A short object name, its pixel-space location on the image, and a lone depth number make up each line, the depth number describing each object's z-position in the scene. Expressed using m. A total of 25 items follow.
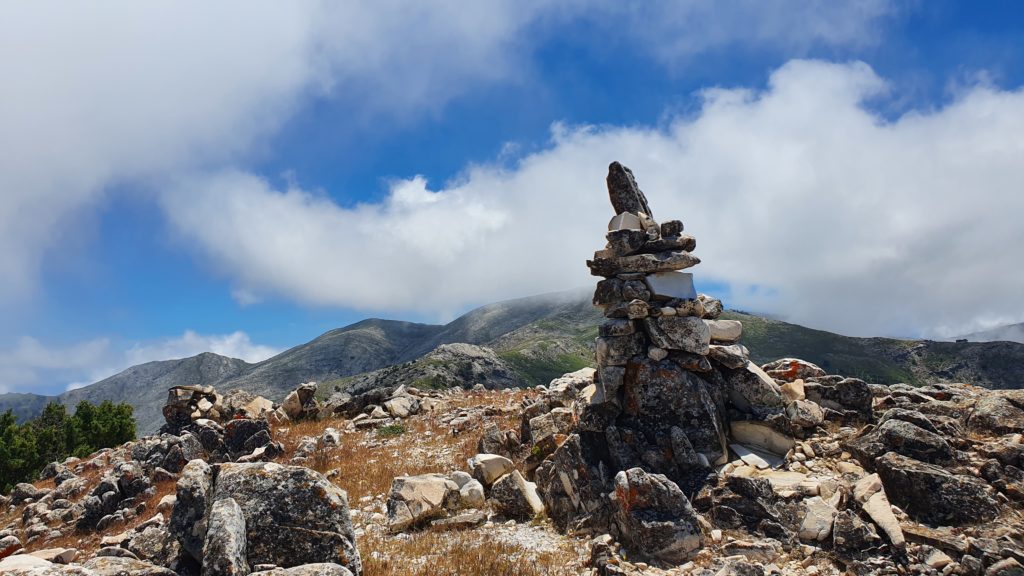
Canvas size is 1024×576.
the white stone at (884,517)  9.79
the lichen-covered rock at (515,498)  13.33
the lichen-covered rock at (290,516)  7.77
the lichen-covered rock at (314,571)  6.85
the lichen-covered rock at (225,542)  6.86
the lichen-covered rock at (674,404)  14.46
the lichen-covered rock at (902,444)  11.94
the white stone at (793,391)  16.08
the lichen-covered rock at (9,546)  10.95
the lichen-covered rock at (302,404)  29.72
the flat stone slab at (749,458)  13.77
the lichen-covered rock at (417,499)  12.59
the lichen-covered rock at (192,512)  7.77
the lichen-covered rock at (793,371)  18.52
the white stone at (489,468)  15.31
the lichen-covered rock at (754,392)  15.33
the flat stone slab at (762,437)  14.35
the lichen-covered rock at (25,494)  20.67
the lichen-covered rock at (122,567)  6.69
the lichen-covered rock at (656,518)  10.69
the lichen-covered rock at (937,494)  10.31
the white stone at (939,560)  9.22
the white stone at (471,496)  13.97
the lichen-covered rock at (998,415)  13.04
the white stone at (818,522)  10.47
